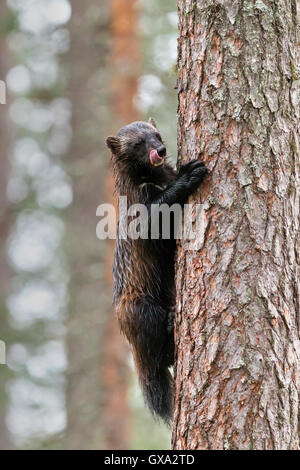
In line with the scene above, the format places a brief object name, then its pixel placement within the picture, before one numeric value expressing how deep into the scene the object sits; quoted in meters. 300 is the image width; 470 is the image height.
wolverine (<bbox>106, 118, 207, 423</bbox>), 10.13
